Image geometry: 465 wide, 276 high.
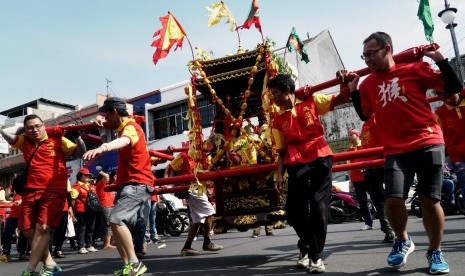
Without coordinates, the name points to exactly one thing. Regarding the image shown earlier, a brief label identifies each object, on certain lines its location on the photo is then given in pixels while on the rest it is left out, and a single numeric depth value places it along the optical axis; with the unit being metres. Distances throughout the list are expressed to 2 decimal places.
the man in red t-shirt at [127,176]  4.07
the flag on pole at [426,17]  6.77
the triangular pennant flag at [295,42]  8.56
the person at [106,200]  9.16
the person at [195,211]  6.33
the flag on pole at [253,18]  5.93
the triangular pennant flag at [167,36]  6.00
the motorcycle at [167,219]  11.94
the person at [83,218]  9.02
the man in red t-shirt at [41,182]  4.45
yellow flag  6.17
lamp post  11.59
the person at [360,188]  7.01
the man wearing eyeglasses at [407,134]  3.27
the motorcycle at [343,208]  11.16
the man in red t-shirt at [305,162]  3.93
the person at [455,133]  4.78
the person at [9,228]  8.38
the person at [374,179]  5.64
